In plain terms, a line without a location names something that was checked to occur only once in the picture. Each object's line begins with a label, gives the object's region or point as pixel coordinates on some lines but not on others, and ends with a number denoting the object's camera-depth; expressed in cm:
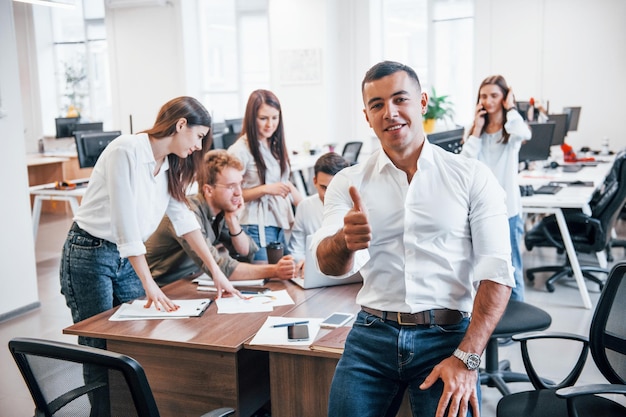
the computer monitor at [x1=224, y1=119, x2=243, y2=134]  790
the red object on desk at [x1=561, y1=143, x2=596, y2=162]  741
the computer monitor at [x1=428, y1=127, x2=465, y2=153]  408
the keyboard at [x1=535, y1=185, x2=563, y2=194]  523
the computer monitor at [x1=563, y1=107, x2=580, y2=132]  802
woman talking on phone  400
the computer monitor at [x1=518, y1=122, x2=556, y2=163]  629
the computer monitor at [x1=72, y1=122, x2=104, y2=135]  875
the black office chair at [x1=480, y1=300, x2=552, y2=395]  296
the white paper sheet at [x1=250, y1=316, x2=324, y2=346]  237
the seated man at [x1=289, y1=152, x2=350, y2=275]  349
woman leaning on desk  259
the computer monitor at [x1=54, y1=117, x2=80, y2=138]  962
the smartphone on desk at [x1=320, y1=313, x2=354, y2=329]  252
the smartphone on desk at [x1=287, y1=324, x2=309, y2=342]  238
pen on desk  253
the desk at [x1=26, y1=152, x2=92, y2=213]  921
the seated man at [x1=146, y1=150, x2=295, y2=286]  318
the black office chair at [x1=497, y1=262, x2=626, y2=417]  219
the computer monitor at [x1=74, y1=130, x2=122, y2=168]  593
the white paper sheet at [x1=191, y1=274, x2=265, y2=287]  312
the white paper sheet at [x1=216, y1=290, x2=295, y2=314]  277
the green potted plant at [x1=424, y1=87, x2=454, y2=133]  905
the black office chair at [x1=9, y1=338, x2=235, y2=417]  139
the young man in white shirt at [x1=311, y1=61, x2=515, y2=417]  174
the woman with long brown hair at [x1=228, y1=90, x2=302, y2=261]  377
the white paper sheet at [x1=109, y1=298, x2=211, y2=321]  267
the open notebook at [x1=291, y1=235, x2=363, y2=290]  301
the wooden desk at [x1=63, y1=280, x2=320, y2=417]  240
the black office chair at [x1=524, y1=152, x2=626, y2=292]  493
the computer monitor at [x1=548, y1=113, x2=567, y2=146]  744
